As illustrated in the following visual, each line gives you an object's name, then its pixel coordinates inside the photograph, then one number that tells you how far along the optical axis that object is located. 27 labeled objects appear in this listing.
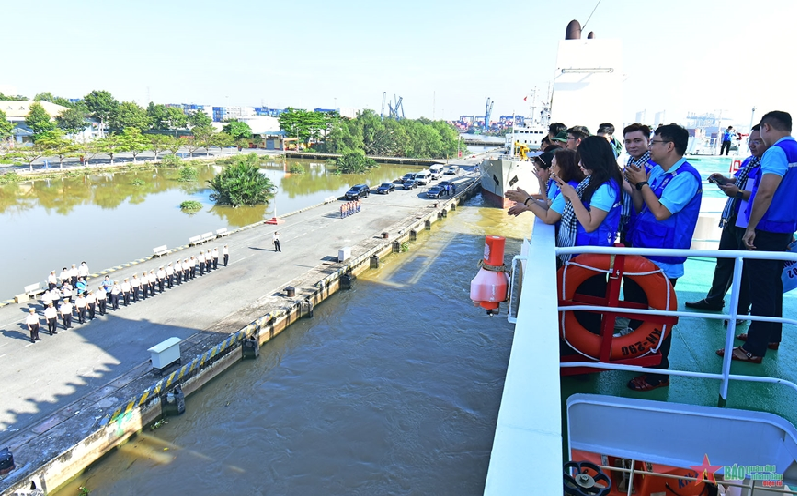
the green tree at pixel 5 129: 50.25
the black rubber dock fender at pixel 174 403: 9.92
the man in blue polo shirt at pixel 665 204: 3.43
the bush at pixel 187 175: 43.87
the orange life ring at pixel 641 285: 3.08
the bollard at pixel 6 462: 7.39
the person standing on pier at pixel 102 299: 13.34
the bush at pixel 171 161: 51.16
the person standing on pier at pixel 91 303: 13.07
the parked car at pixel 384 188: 38.00
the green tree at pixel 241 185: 32.38
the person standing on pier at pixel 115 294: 13.93
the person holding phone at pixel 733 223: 4.24
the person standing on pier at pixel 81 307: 12.81
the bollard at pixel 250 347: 12.24
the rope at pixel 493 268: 4.14
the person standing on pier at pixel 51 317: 12.07
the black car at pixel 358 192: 33.62
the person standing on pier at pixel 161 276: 15.40
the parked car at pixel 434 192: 37.12
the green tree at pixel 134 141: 51.64
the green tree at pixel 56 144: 44.50
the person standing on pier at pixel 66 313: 12.47
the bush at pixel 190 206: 31.38
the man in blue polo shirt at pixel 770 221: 3.57
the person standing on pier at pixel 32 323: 11.53
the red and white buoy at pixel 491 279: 4.10
